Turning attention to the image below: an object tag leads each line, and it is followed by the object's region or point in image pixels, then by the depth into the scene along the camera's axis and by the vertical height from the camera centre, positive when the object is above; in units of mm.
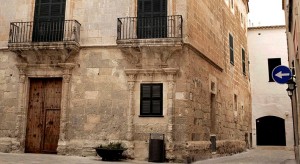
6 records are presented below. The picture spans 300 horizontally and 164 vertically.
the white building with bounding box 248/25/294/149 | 21630 +1634
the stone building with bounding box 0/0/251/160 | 11703 +1409
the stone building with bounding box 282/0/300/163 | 8258 +1575
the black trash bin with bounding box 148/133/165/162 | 11085 -1103
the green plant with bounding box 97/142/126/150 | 11078 -1002
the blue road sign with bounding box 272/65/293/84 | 8383 +1051
